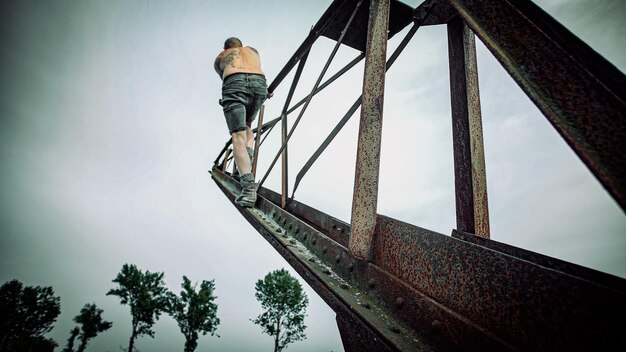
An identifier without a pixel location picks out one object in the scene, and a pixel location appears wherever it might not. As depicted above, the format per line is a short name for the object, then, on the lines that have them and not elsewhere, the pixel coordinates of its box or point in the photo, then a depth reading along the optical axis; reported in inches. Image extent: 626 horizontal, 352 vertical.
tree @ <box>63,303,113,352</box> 1582.7
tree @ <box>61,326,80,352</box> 1553.5
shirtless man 119.9
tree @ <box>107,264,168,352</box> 1459.2
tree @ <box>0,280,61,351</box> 1416.1
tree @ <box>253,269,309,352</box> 1413.6
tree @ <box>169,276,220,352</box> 1284.4
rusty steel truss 21.0
